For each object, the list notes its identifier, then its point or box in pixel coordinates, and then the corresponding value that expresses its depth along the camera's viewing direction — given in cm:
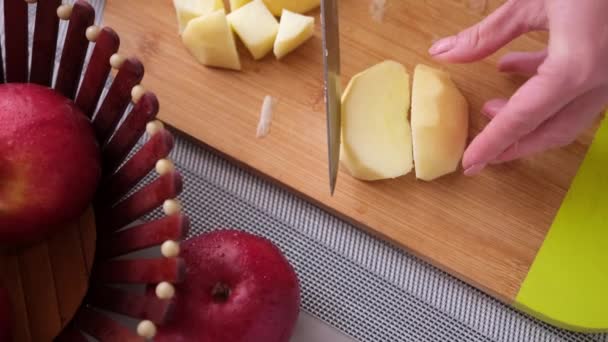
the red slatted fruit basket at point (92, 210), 69
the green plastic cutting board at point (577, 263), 89
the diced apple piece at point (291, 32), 96
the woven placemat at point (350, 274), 91
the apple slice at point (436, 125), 91
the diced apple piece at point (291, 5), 99
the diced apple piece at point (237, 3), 99
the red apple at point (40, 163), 68
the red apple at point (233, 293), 74
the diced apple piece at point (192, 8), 97
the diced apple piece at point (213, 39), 94
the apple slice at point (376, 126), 92
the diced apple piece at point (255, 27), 97
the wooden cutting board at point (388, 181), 92
